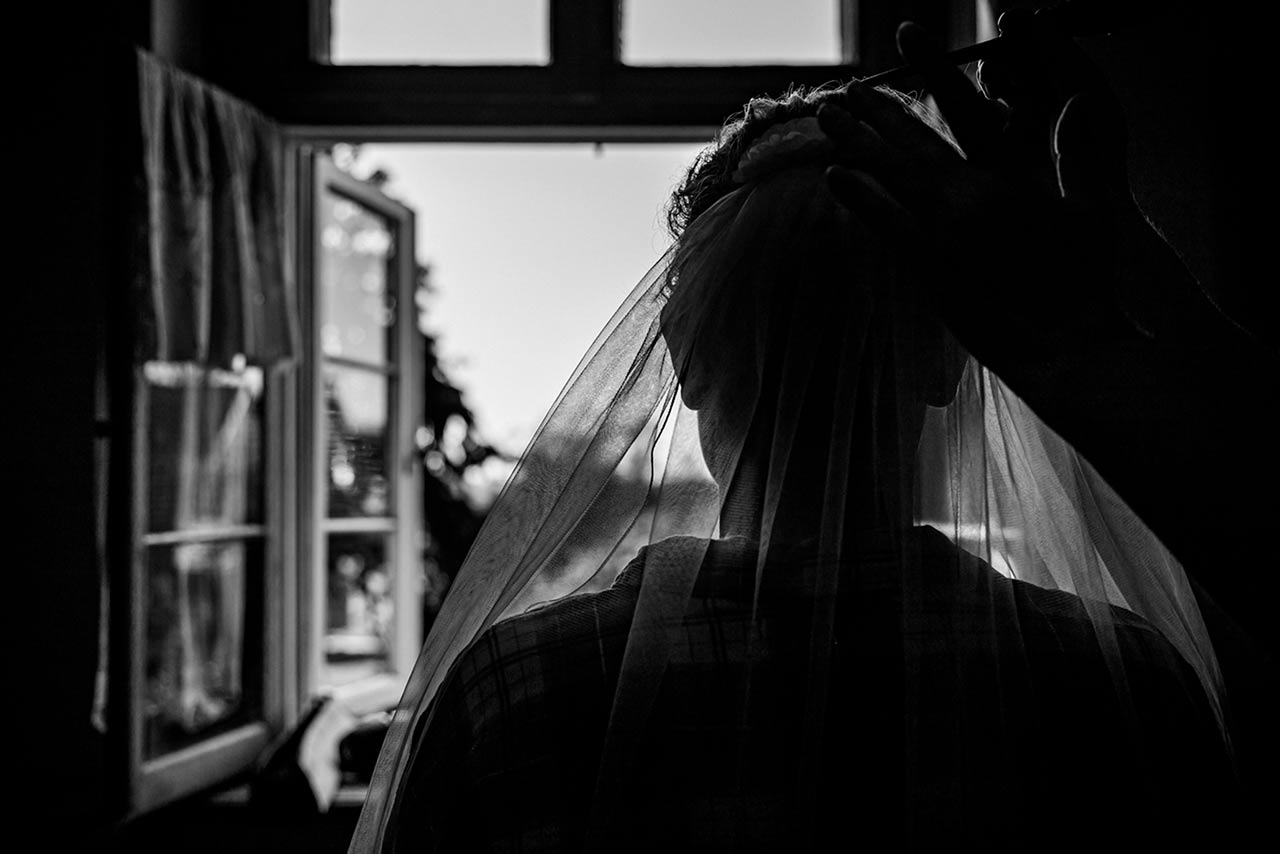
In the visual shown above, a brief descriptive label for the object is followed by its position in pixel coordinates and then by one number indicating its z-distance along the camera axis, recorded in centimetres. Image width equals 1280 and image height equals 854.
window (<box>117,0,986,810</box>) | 221
